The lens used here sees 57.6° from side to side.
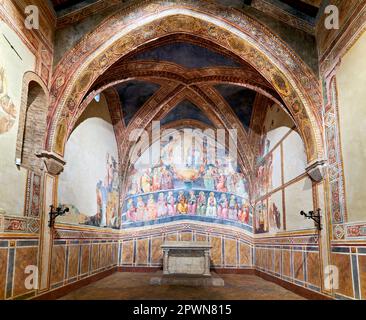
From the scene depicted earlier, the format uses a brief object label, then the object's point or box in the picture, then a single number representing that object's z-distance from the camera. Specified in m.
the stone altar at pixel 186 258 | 11.99
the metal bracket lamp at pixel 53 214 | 7.95
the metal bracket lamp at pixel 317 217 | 8.03
